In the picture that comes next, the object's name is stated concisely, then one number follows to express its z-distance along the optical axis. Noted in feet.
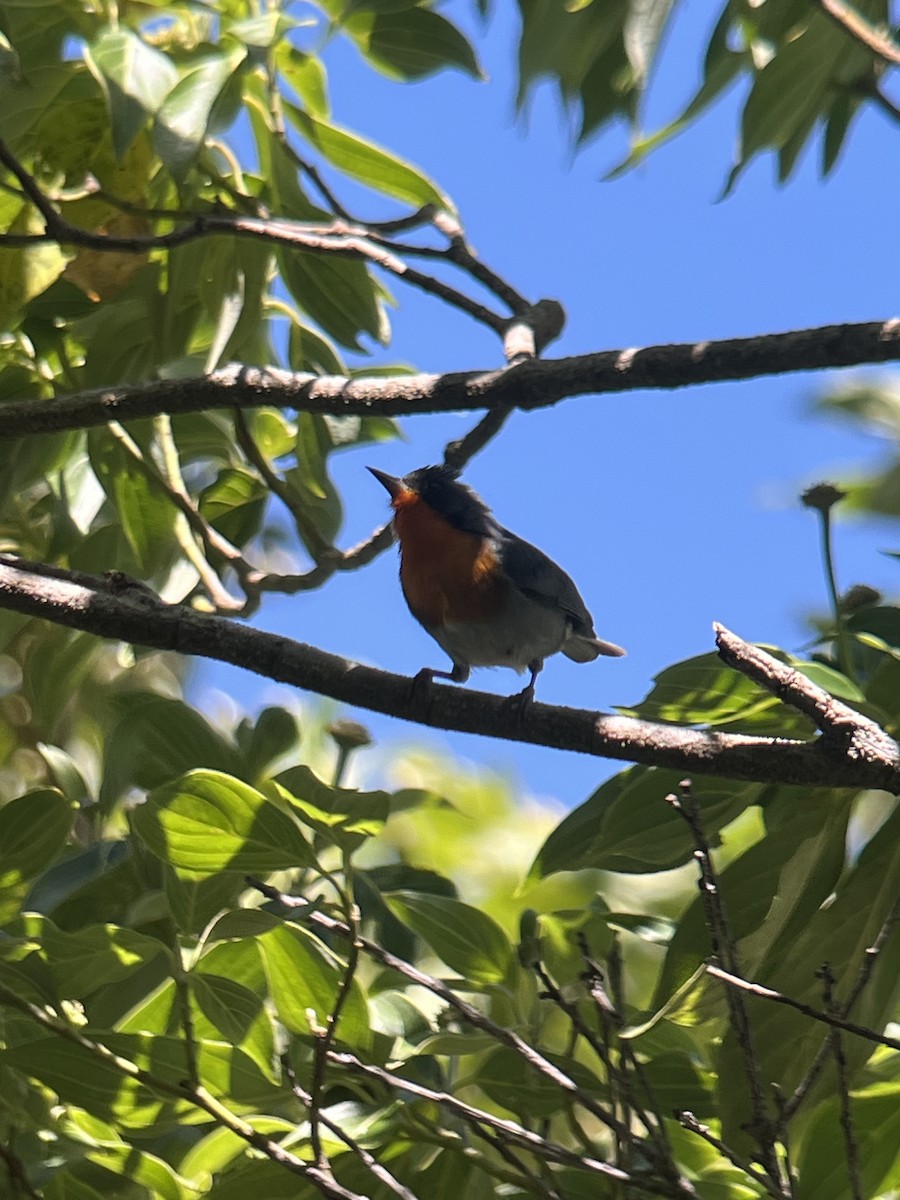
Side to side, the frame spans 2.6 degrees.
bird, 19.02
